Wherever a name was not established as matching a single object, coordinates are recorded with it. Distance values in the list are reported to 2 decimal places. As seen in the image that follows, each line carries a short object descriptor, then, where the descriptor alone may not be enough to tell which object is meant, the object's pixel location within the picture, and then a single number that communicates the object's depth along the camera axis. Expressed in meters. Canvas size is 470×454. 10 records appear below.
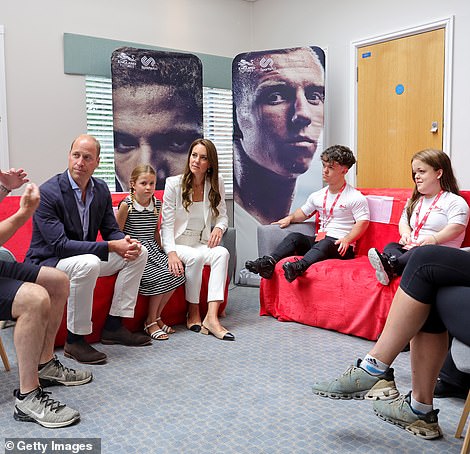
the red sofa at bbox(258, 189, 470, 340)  3.21
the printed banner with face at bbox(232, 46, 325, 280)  4.82
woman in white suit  3.46
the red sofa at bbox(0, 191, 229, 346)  3.14
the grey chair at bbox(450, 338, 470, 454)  1.79
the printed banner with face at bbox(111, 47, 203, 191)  4.70
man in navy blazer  2.79
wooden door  4.54
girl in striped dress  3.31
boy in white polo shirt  3.64
